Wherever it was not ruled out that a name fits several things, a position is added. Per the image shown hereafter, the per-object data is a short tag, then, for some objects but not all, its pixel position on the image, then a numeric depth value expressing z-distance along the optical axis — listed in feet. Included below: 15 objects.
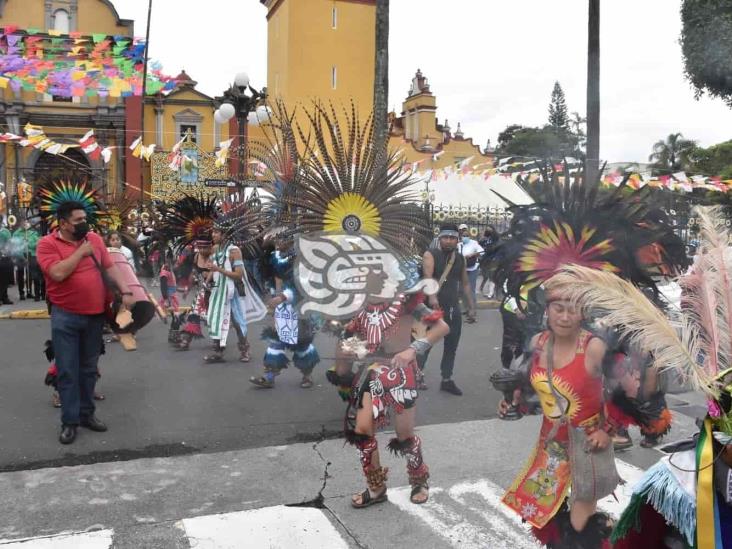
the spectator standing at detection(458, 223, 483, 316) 41.27
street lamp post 39.09
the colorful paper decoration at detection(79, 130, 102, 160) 58.13
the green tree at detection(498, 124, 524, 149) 159.43
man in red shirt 16.70
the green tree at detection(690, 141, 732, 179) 80.12
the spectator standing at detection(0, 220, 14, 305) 42.96
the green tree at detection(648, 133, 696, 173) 107.10
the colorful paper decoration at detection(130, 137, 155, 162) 61.93
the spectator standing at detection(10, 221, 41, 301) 45.44
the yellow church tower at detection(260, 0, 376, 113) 98.78
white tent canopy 58.59
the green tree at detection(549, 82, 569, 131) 150.12
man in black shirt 22.87
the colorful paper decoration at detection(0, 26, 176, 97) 71.36
